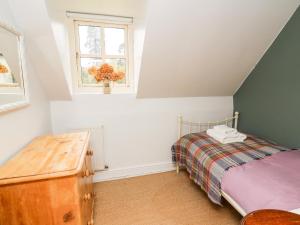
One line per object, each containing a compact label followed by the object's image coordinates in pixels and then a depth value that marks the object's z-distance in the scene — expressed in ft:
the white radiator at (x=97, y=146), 7.61
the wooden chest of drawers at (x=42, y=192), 3.12
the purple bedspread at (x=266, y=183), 3.92
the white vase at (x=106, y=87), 7.61
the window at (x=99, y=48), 7.68
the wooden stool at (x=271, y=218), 2.43
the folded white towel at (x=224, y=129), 7.47
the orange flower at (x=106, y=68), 7.40
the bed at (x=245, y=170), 4.11
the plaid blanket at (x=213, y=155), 5.55
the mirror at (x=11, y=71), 3.87
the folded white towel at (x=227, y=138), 7.21
